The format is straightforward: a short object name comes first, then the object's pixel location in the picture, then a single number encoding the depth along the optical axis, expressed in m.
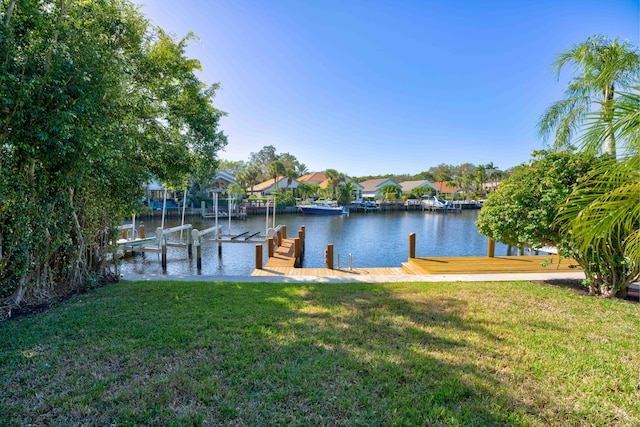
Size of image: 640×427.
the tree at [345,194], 51.91
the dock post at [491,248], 10.57
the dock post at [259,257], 9.76
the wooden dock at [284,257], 10.65
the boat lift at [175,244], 13.49
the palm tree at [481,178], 66.17
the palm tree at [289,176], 54.44
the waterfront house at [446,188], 69.56
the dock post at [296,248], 11.95
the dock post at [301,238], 14.93
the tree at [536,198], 5.92
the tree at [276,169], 47.81
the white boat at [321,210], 43.62
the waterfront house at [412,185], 64.06
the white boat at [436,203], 54.08
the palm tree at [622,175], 2.51
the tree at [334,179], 51.99
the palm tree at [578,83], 6.84
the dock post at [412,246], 10.43
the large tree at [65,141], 4.12
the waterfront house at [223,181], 43.97
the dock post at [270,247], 11.23
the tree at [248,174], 50.94
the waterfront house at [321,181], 62.56
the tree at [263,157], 69.00
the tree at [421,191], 61.19
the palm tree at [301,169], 78.72
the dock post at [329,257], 10.12
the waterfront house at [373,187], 64.38
